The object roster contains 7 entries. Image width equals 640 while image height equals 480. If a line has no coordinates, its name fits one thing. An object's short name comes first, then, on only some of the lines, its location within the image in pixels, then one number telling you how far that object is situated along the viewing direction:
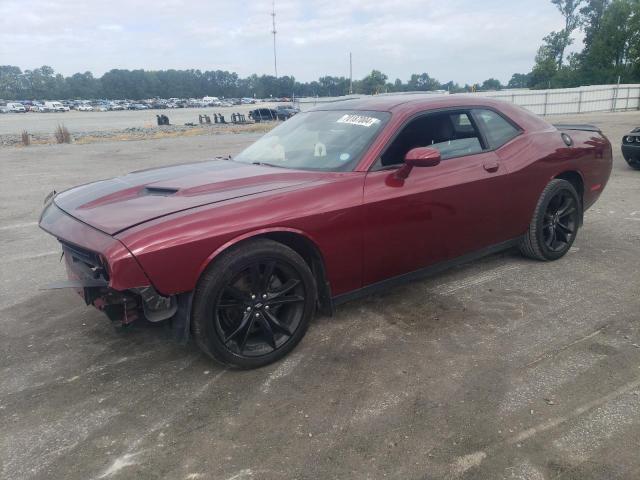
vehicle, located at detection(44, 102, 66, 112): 76.06
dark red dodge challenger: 2.70
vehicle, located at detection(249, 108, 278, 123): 36.85
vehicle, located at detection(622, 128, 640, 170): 9.74
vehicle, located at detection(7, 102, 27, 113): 74.56
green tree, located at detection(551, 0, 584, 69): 69.81
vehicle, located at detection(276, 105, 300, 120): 37.40
